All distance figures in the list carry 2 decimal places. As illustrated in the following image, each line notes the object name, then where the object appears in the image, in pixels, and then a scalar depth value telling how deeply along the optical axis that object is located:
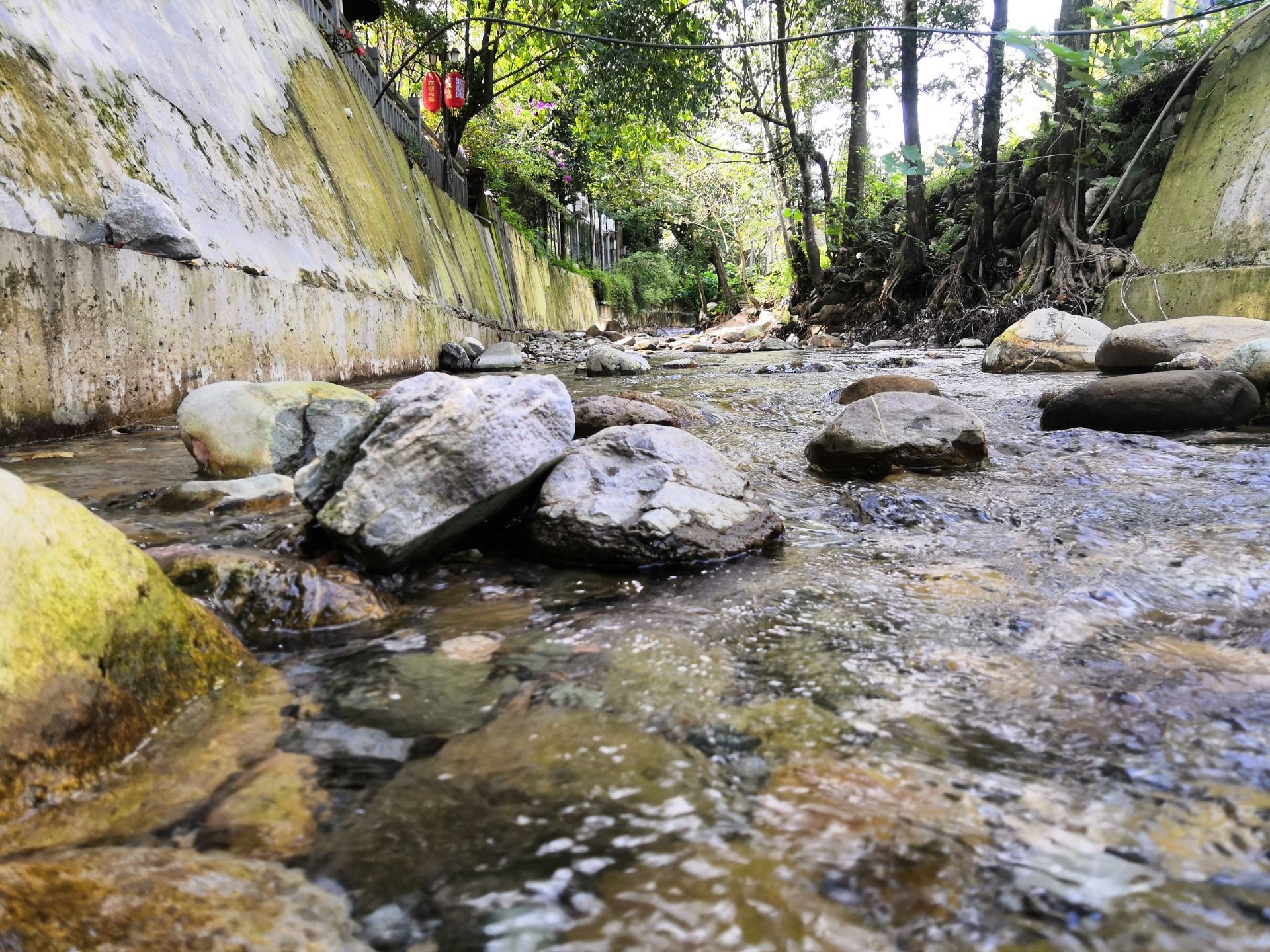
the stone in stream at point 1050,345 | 7.14
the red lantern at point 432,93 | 12.26
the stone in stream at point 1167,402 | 4.06
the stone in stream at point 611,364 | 8.95
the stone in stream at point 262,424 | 3.03
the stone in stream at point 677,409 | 4.88
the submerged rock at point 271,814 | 1.02
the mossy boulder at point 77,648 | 1.09
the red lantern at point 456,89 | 12.69
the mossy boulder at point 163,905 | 0.80
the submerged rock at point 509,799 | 1.00
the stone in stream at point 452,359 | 9.08
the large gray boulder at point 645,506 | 2.34
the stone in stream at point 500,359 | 8.97
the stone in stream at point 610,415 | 4.11
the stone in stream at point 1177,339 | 5.11
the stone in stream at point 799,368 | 8.85
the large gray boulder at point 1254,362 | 4.27
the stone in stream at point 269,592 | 1.82
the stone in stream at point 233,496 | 2.57
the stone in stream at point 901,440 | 3.47
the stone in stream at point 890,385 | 5.02
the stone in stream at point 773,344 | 14.44
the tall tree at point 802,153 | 13.93
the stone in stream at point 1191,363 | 4.79
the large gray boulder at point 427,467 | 2.11
